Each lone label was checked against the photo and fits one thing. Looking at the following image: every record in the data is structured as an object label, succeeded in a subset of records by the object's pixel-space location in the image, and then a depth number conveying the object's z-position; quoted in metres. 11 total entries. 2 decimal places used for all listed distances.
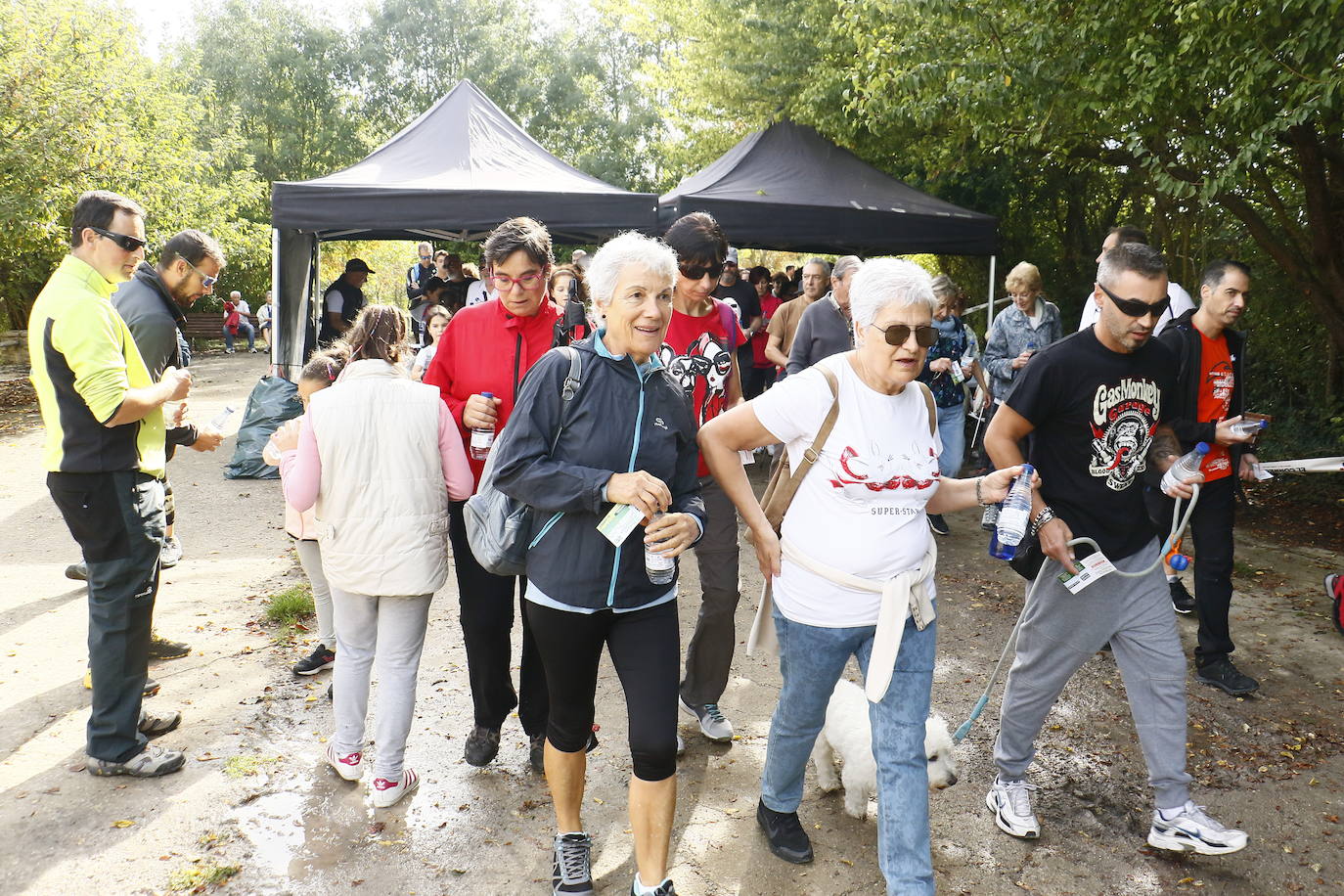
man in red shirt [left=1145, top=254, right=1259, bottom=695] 4.30
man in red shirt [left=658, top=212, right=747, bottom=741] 3.55
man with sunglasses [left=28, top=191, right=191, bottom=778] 3.29
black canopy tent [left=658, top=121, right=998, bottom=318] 8.77
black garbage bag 8.57
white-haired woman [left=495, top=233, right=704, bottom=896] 2.54
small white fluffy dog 3.16
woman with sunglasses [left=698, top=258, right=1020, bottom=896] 2.56
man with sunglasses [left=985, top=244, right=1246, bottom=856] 3.00
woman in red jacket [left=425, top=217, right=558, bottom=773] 3.29
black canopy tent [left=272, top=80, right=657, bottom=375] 7.65
